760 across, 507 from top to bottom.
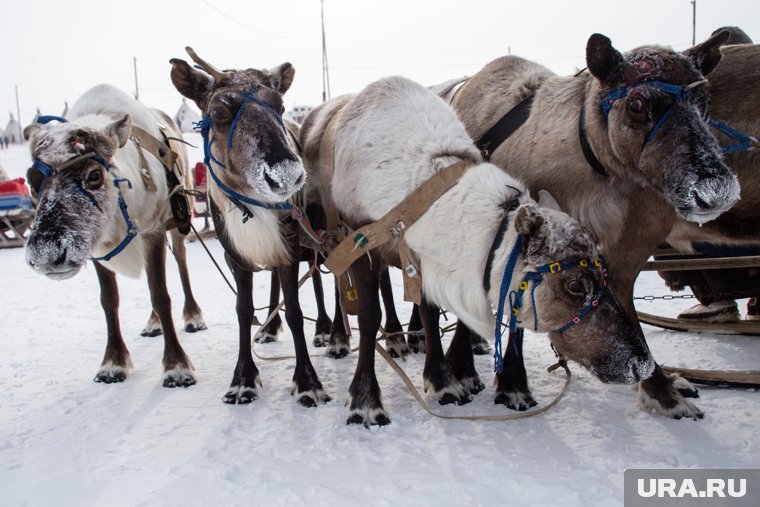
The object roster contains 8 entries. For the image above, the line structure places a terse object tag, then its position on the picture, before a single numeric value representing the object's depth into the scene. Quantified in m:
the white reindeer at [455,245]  2.93
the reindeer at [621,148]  2.92
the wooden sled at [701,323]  4.09
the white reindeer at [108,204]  3.48
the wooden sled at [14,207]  12.75
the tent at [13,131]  63.62
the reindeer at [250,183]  3.29
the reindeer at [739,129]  3.38
